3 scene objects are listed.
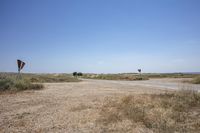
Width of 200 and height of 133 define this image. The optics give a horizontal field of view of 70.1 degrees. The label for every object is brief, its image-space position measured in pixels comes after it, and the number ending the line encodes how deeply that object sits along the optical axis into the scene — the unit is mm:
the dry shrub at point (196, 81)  17741
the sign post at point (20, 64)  13808
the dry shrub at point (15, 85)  11590
